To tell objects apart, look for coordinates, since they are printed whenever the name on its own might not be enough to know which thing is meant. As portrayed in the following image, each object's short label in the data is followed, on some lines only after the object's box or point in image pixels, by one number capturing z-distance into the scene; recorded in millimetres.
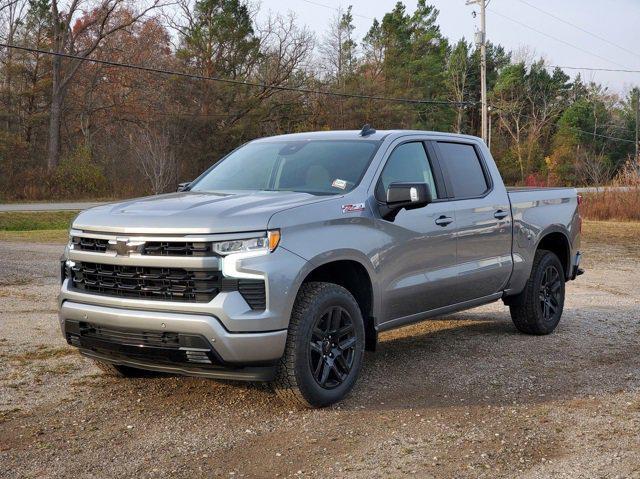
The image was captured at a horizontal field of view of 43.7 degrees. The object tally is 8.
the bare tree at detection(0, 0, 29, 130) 44412
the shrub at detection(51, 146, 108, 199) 41438
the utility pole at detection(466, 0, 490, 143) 40750
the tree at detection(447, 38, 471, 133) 67375
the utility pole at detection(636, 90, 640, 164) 80538
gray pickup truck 4809
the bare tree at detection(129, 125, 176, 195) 40531
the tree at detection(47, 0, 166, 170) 43812
